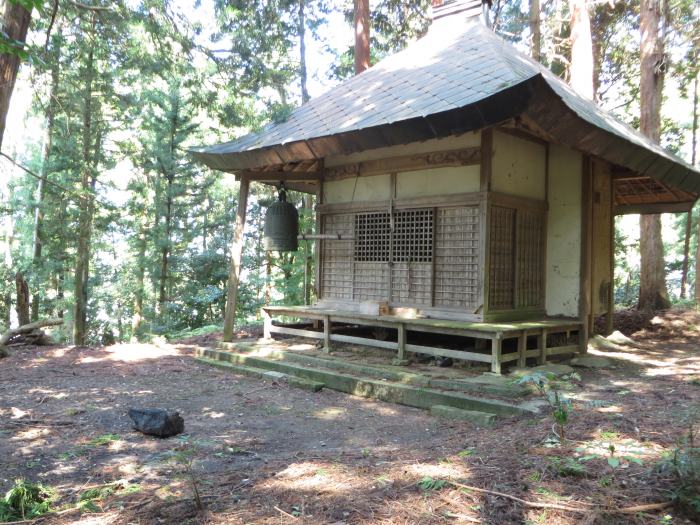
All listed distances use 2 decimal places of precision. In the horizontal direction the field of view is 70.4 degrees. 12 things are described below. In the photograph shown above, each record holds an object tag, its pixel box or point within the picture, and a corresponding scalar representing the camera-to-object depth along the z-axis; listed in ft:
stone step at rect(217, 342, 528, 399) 17.74
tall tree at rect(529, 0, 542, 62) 45.75
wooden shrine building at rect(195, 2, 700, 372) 20.61
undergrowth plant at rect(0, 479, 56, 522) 9.15
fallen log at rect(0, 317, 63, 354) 29.18
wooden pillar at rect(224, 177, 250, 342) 27.48
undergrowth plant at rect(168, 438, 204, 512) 9.34
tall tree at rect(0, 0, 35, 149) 18.69
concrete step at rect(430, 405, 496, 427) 15.69
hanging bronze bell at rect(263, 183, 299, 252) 27.07
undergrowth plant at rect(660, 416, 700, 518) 7.72
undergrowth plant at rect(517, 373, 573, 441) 11.04
